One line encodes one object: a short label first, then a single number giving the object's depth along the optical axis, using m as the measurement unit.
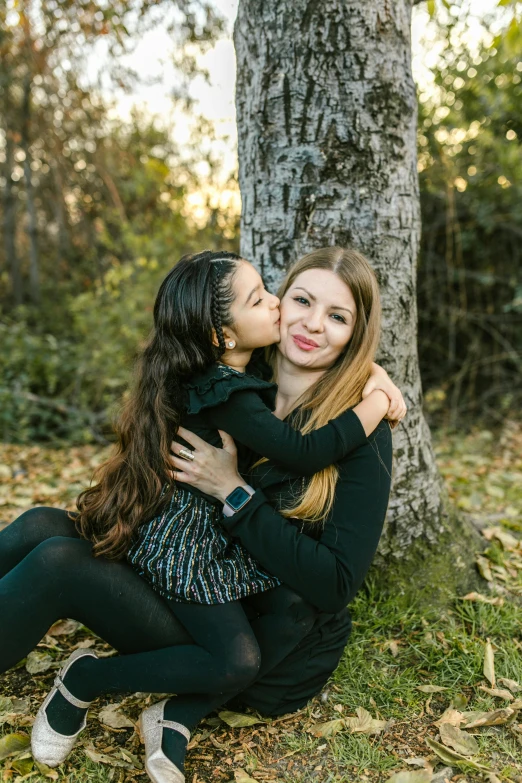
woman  1.98
